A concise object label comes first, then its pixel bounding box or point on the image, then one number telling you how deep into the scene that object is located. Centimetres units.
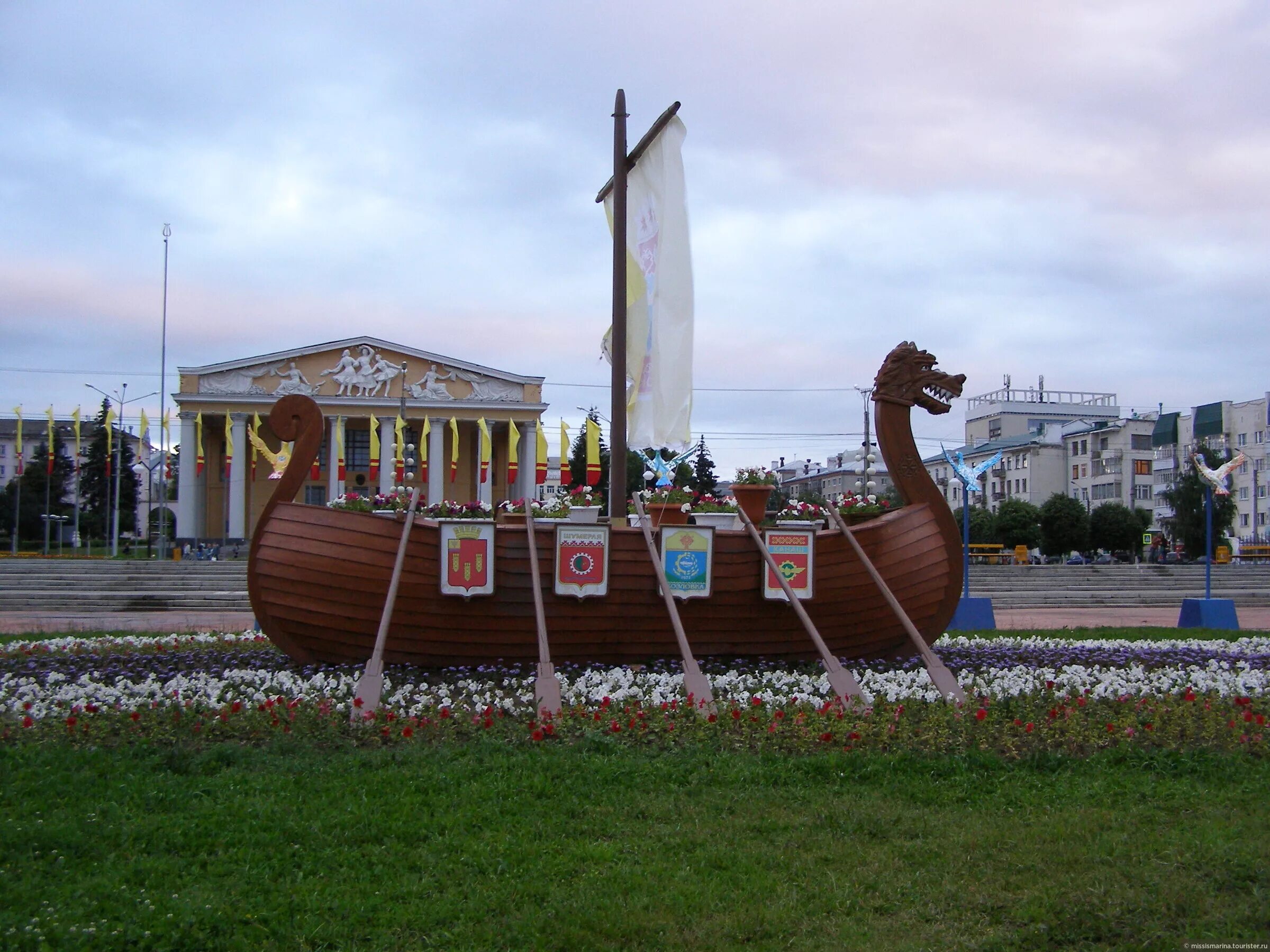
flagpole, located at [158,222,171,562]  4334
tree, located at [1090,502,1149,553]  5619
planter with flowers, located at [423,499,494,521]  1034
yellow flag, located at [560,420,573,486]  4459
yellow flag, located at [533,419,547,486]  4553
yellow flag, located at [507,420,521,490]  5416
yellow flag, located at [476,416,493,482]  5162
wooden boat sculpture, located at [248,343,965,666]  905
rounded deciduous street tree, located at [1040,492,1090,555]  5597
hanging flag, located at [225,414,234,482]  5109
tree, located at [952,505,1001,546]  5725
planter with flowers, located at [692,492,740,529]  1041
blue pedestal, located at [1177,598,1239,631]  1720
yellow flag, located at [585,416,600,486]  3814
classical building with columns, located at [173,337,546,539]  5559
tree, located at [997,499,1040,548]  5641
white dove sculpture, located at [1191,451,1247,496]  1870
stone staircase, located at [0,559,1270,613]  2500
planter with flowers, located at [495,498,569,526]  1000
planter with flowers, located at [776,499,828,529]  1071
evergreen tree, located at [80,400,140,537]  6800
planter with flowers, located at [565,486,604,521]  1006
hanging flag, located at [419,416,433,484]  5697
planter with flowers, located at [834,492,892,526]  1073
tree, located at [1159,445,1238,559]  5066
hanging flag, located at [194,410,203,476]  5450
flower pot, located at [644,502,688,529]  1031
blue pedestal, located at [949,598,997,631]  1741
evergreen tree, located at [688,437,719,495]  5925
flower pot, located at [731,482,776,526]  1045
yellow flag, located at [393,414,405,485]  4334
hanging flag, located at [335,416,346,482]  4981
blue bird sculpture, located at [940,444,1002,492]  2244
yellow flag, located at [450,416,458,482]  5206
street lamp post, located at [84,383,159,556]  4434
